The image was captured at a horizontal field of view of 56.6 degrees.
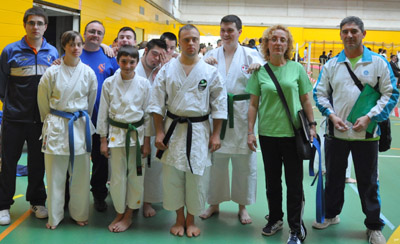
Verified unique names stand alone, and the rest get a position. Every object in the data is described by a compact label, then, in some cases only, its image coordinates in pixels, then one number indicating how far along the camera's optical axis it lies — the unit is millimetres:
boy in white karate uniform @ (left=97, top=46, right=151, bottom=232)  3357
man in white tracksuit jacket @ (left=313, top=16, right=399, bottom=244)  3158
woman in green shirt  3117
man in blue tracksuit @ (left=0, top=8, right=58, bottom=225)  3467
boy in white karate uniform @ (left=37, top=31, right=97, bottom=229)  3307
